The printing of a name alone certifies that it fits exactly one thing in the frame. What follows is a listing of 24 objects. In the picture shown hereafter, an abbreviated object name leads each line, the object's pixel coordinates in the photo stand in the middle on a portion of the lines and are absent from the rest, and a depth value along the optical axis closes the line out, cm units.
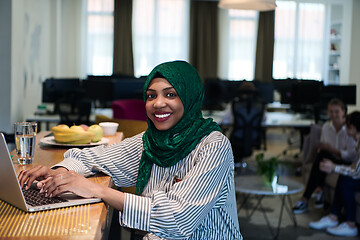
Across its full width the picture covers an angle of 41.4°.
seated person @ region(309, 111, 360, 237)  374
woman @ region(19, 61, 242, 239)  130
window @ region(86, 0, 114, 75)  1062
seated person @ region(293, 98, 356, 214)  441
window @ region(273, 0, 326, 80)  1105
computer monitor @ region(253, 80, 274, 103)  707
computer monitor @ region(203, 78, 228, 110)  696
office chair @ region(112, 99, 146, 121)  422
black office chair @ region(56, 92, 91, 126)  538
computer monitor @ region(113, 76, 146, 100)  616
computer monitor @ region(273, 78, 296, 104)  716
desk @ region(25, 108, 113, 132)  546
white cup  238
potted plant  374
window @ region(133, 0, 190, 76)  1079
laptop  118
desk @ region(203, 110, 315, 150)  594
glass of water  170
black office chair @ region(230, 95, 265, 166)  550
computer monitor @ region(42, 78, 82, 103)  604
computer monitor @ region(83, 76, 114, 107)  641
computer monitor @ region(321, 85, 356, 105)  693
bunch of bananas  200
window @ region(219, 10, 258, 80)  1096
